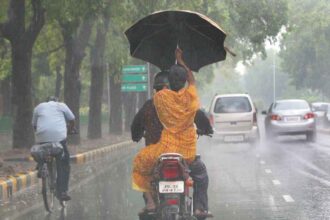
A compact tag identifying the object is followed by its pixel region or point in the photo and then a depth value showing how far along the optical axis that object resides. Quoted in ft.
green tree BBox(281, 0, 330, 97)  213.87
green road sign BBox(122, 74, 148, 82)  126.40
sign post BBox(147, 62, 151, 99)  128.66
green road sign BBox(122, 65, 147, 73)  127.75
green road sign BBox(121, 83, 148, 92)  125.08
